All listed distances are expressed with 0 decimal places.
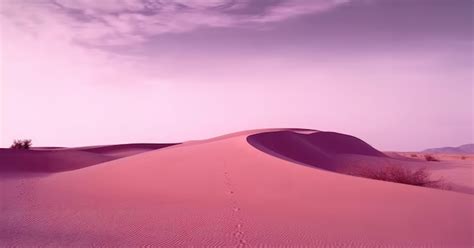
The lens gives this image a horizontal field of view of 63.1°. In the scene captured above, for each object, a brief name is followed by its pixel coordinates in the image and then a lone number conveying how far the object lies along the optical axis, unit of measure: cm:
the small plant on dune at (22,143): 3234
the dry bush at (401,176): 1409
